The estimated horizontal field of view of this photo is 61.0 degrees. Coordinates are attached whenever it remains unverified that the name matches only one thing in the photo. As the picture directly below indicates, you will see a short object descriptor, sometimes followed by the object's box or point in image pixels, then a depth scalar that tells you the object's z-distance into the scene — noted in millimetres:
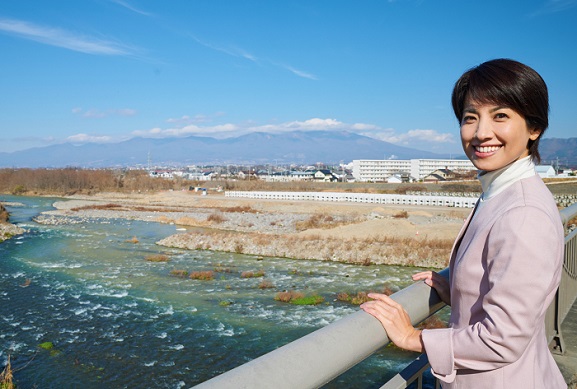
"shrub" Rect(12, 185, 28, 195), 66250
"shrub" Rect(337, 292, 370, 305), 13324
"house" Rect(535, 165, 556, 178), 63281
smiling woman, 1083
